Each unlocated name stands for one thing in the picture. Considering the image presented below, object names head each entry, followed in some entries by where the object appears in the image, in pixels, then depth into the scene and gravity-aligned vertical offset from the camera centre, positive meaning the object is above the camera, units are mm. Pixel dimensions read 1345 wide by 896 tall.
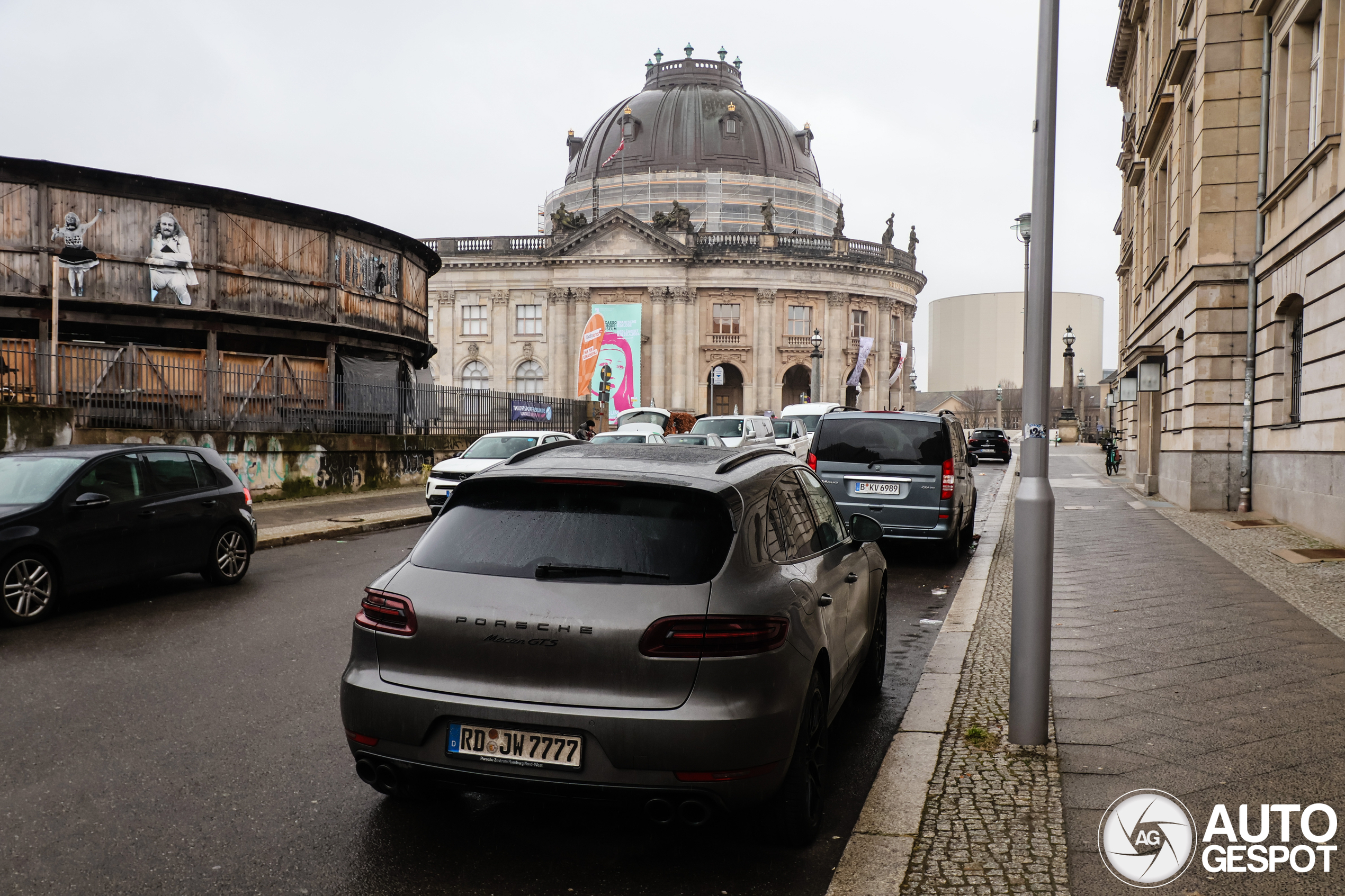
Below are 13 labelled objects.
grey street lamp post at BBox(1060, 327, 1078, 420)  52406 +2257
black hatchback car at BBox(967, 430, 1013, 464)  44781 -1153
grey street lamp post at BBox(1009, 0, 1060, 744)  4957 -327
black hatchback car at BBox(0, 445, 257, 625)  8289 -1004
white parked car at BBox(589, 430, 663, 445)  21531 -483
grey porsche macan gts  3512 -867
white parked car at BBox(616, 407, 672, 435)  33897 -45
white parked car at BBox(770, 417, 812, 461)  30578 -593
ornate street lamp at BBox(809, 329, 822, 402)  50344 +3140
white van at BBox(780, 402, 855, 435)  38094 +211
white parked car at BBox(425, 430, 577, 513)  18078 -842
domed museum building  71000 +7998
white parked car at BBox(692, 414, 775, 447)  27797 -348
